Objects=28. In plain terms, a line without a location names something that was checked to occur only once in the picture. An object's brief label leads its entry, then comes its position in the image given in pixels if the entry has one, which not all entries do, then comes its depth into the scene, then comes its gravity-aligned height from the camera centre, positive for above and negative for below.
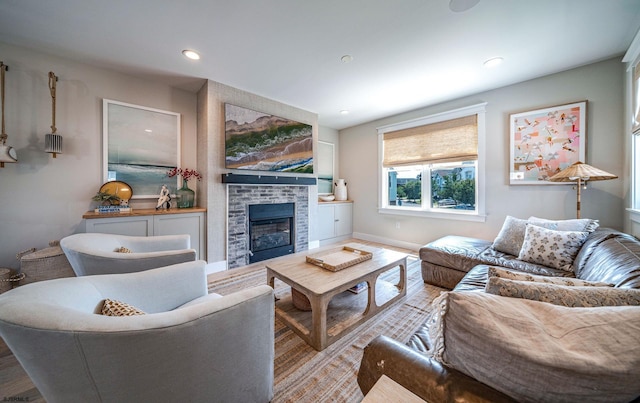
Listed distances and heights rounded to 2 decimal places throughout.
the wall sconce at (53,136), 2.26 +0.66
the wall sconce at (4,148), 2.08 +0.49
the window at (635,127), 1.93 +0.63
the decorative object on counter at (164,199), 2.84 +0.00
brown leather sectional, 0.67 -0.58
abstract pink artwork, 2.56 +0.70
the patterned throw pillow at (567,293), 0.73 -0.33
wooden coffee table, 1.57 -0.80
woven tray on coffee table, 1.90 -0.57
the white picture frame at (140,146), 2.67 +0.70
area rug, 1.25 -1.10
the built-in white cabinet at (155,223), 2.31 -0.28
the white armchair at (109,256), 1.47 -0.42
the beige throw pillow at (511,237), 2.27 -0.42
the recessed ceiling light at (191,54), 2.29 +1.56
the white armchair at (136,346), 0.61 -0.48
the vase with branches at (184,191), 3.01 +0.11
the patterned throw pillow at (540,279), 0.92 -0.35
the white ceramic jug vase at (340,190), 4.90 +0.19
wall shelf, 3.03 +0.30
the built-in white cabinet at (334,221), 4.43 -0.48
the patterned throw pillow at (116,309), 0.90 -0.46
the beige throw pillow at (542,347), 0.50 -0.38
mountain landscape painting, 3.09 +0.89
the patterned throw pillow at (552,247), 1.89 -0.44
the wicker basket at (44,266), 2.00 -0.62
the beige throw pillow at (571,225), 1.98 -0.26
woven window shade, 3.32 +0.94
